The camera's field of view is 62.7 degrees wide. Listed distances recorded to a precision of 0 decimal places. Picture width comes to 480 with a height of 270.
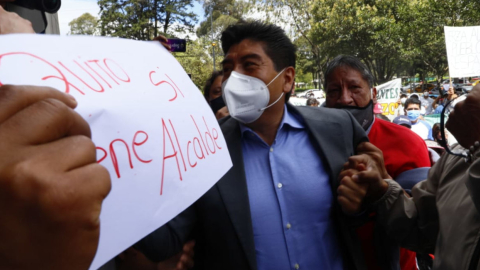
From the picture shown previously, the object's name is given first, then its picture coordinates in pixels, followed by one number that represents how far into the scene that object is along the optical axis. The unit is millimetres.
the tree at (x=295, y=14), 22656
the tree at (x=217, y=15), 39038
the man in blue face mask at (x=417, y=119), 5832
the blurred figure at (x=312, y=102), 7928
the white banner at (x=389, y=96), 8422
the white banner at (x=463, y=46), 5023
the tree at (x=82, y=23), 42300
